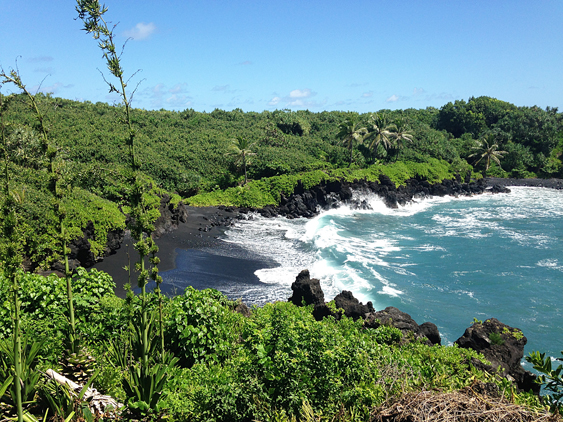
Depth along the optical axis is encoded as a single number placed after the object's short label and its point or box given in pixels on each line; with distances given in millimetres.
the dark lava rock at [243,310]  15094
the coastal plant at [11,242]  6020
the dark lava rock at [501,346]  14055
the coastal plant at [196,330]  10062
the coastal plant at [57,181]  7199
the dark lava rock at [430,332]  16062
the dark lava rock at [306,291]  18578
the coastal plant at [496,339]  14847
